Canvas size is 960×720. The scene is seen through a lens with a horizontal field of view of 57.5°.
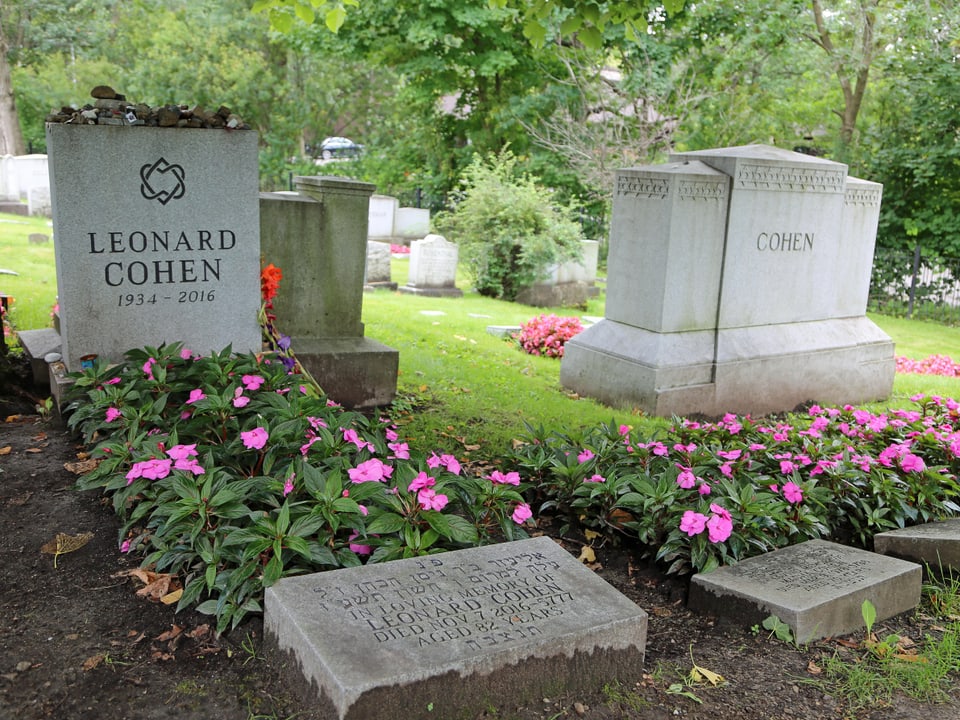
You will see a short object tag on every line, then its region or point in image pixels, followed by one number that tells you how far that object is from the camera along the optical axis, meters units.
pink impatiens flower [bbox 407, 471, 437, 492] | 3.27
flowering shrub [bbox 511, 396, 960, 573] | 3.68
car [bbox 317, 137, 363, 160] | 31.88
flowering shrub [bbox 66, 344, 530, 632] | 3.00
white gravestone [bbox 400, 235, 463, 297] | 13.93
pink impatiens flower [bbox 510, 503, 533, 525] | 3.51
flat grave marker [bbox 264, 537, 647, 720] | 2.38
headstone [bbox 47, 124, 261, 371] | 4.61
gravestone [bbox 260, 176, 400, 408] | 5.84
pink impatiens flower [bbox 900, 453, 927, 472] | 4.45
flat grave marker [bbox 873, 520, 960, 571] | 3.90
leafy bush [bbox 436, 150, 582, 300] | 13.70
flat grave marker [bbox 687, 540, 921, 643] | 3.20
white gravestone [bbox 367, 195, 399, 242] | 21.81
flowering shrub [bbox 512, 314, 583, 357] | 9.22
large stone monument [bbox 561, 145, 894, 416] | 6.57
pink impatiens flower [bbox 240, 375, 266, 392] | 4.35
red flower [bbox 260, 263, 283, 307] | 5.42
